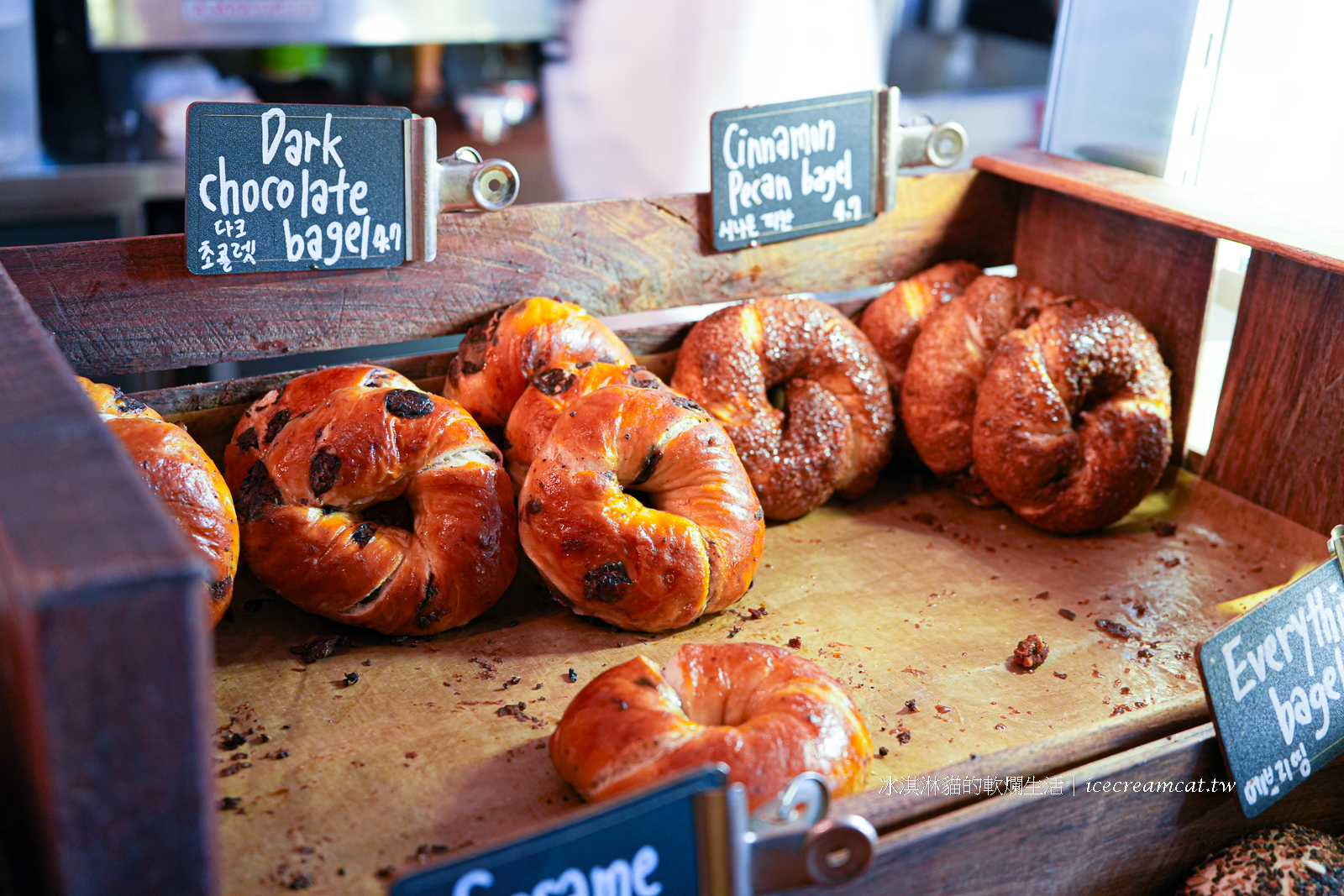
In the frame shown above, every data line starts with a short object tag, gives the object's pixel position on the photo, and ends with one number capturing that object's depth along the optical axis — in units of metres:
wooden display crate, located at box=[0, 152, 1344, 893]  0.32
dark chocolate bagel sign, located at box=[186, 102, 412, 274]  0.55
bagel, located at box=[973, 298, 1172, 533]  0.63
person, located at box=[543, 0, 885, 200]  0.93
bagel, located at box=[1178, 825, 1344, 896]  0.48
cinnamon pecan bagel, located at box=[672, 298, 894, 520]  0.63
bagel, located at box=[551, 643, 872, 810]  0.44
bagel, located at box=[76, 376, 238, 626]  0.49
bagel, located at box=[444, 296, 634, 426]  0.60
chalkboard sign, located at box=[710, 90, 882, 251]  0.65
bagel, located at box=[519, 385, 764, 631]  0.54
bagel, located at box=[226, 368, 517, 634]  0.53
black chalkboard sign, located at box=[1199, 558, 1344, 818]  0.47
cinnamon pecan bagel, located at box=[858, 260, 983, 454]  0.70
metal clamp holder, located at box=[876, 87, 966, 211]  0.68
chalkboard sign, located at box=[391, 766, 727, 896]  0.37
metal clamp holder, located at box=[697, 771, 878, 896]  0.38
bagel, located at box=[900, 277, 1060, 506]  0.66
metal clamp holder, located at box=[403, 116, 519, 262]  0.58
